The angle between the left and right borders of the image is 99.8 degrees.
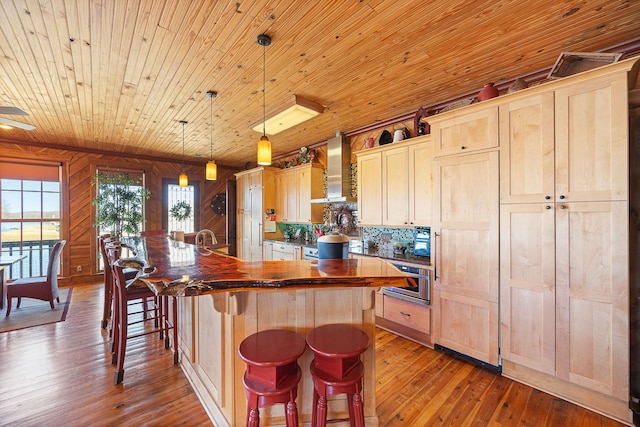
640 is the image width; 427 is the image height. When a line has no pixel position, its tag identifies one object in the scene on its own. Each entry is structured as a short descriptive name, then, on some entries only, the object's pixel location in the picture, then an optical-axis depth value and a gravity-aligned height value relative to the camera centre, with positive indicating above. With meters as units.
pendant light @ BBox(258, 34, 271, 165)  2.20 +0.58
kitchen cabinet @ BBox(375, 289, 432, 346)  2.87 -1.19
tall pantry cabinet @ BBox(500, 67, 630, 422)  1.84 -0.21
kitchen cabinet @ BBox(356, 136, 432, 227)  3.19 +0.38
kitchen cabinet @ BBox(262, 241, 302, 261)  4.75 -0.71
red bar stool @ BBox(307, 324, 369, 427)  1.37 -0.83
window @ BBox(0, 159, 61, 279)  4.77 +0.01
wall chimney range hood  4.38 +0.72
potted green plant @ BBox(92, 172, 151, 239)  5.12 +0.18
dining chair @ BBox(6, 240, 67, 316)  3.61 -0.99
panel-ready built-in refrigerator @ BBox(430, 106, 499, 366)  2.40 -0.20
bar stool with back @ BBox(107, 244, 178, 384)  2.19 -0.92
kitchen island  1.40 -0.57
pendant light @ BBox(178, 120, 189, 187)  4.28 +0.53
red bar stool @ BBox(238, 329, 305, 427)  1.30 -0.82
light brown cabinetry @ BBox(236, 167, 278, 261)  5.61 +0.17
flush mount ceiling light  3.12 +1.23
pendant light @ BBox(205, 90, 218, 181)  3.58 +0.62
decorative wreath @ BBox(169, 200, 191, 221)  6.32 +0.06
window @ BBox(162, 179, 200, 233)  6.33 +0.28
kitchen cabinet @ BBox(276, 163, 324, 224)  4.89 +0.39
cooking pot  1.91 -0.23
